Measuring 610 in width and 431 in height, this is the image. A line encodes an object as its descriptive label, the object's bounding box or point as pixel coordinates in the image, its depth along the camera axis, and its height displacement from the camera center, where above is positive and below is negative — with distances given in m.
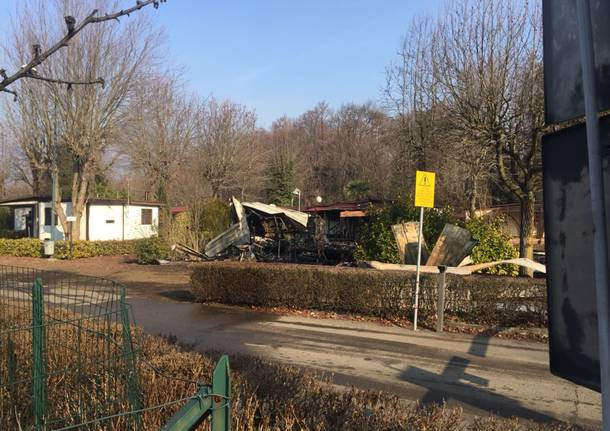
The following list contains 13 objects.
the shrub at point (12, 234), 34.69 +0.52
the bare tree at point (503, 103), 12.60 +3.56
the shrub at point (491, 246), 12.59 -0.13
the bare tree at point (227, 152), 37.47 +6.87
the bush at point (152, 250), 21.94 -0.39
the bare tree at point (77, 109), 25.39 +6.91
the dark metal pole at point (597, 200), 1.33 +0.11
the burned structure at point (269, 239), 20.53 +0.10
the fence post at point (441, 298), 8.94 -1.03
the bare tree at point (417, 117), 19.49 +5.18
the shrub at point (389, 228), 13.16 +0.36
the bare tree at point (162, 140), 34.50 +7.15
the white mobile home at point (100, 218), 31.88 +1.55
